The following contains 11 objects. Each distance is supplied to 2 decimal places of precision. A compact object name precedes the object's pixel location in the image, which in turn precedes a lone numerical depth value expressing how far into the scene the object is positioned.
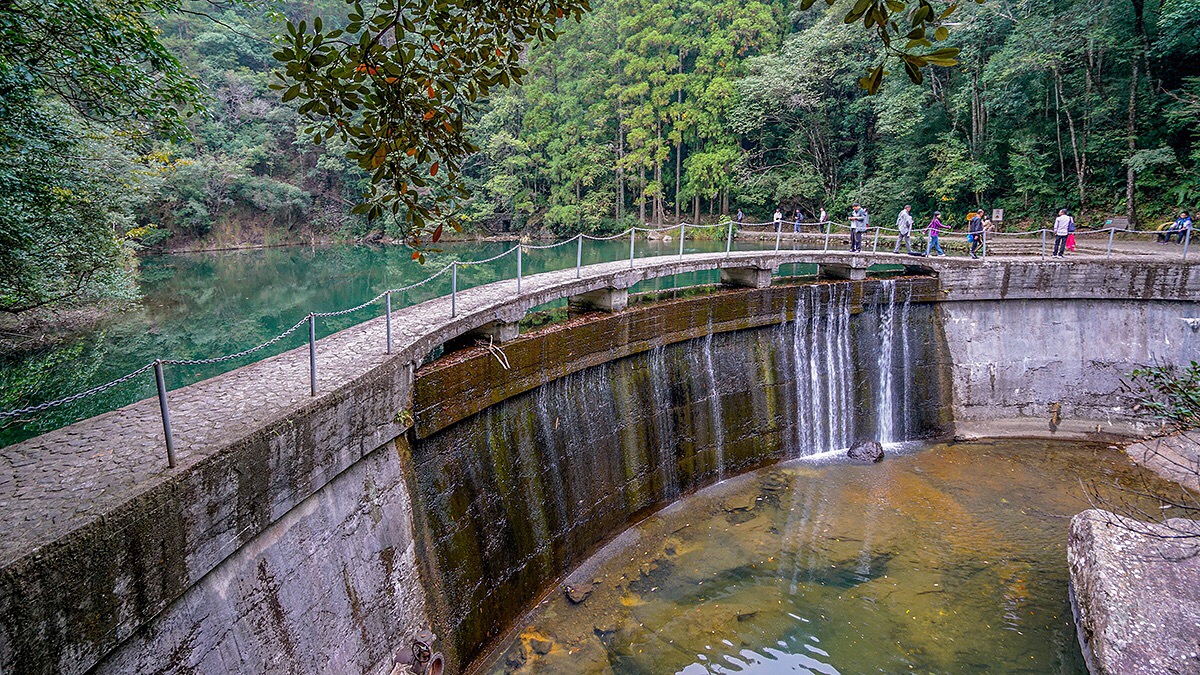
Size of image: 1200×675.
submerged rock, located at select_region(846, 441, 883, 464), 13.07
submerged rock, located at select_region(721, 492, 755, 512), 11.16
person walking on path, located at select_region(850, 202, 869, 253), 15.36
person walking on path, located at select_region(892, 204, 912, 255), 15.90
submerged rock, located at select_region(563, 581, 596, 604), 8.63
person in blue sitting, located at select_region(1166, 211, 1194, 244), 14.42
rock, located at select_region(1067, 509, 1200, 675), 6.83
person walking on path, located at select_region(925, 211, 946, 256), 15.86
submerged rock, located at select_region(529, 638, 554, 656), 7.71
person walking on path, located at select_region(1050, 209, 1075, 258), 15.38
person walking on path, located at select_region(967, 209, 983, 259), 16.00
